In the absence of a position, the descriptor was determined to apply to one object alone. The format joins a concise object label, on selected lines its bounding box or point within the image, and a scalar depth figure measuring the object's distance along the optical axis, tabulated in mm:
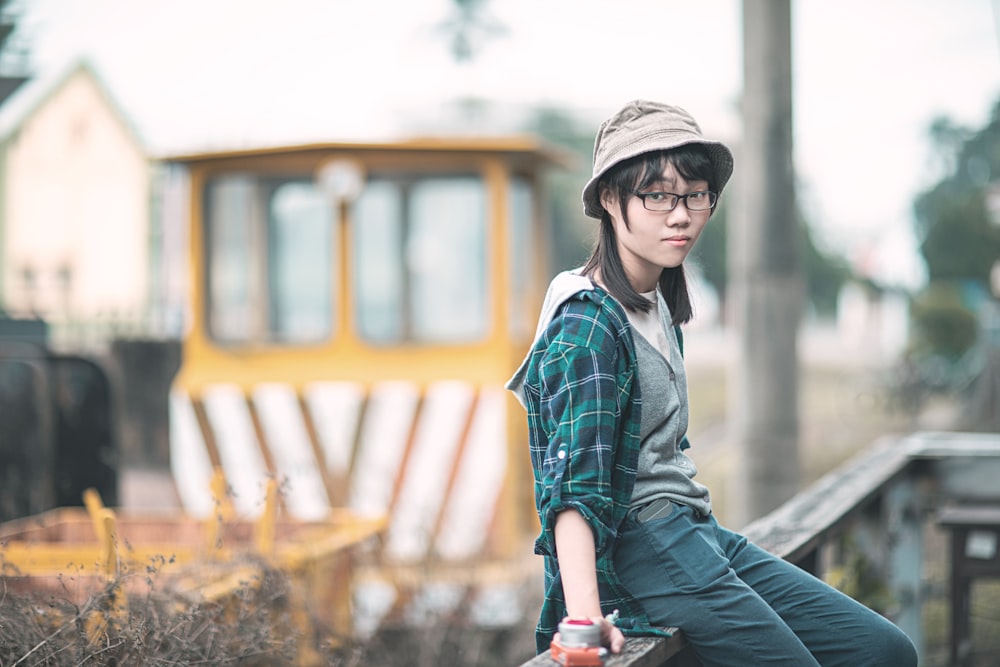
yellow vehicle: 7305
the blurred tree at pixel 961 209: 23703
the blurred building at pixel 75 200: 38719
